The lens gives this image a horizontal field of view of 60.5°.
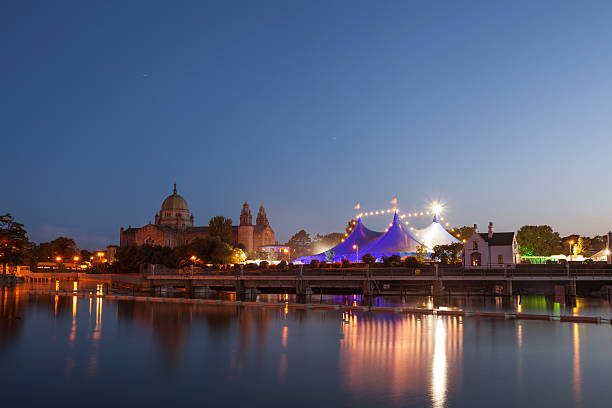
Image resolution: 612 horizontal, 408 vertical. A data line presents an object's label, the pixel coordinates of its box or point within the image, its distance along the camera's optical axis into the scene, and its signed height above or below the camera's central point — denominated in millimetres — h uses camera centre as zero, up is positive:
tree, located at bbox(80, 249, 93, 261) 191312 +373
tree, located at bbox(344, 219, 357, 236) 125606 +7890
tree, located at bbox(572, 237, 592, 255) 86400 +1453
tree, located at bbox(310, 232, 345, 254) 166250 +4506
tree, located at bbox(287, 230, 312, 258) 185538 +5722
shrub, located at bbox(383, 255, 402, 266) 59000 -478
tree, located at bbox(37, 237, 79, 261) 147675 +2002
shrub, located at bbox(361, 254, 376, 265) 61988 -364
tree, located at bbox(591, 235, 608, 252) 116938 +2913
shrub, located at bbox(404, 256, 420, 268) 56703 -663
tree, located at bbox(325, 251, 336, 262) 77412 -10
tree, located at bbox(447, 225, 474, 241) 103744 +4822
